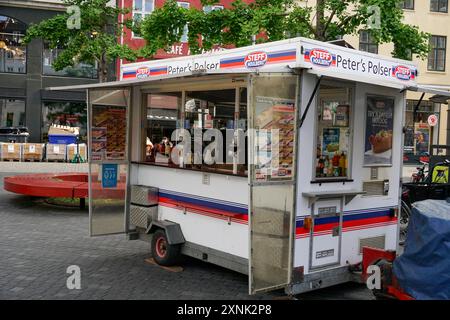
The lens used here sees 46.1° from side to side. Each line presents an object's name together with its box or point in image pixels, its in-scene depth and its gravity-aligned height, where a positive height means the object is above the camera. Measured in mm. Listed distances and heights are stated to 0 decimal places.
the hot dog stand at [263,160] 5418 -245
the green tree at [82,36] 14695 +2802
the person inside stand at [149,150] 7733 -190
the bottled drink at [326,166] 5934 -265
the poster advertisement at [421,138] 32406 +452
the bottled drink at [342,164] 6100 -243
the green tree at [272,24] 11047 +2687
